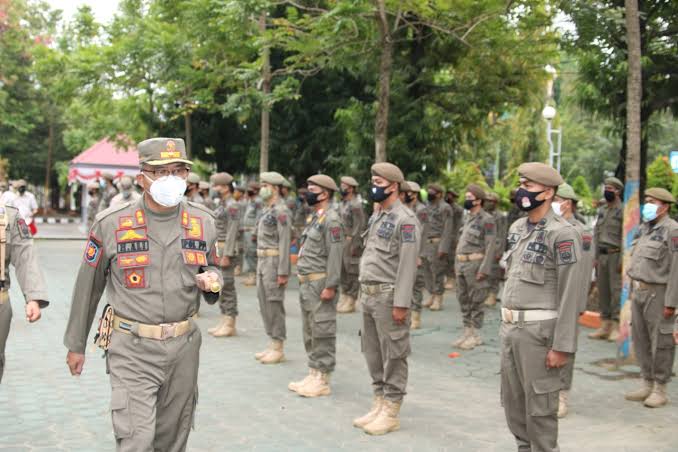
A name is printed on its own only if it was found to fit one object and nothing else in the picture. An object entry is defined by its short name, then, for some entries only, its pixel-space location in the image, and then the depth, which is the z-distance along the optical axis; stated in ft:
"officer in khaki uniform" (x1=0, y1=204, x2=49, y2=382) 16.92
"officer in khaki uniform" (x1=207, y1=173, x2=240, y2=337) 33.88
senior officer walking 13.93
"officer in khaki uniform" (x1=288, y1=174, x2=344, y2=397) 24.72
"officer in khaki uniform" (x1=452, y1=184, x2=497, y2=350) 32.50
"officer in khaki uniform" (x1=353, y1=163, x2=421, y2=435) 20.89
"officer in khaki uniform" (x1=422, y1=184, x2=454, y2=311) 43.14
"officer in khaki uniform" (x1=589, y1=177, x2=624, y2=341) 33.94
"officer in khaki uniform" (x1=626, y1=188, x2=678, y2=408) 23.98
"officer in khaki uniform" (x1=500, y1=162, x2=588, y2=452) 15.92
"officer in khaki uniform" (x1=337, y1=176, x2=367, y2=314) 42.18
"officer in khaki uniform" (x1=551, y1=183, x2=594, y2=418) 16.78
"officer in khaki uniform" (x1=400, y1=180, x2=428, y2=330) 37.35
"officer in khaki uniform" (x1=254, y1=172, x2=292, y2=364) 28.58
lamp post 63.07
